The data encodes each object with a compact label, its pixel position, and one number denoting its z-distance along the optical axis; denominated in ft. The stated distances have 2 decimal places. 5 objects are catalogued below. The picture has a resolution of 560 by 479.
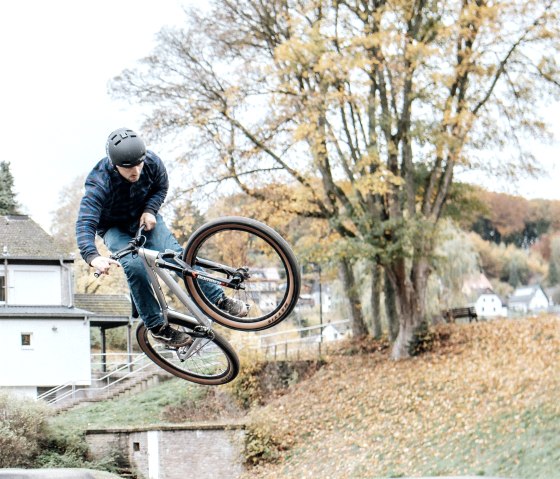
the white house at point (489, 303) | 155.00
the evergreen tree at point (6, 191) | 112.47
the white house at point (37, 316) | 100.58
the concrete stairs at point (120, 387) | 100.78
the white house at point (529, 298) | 194.59
